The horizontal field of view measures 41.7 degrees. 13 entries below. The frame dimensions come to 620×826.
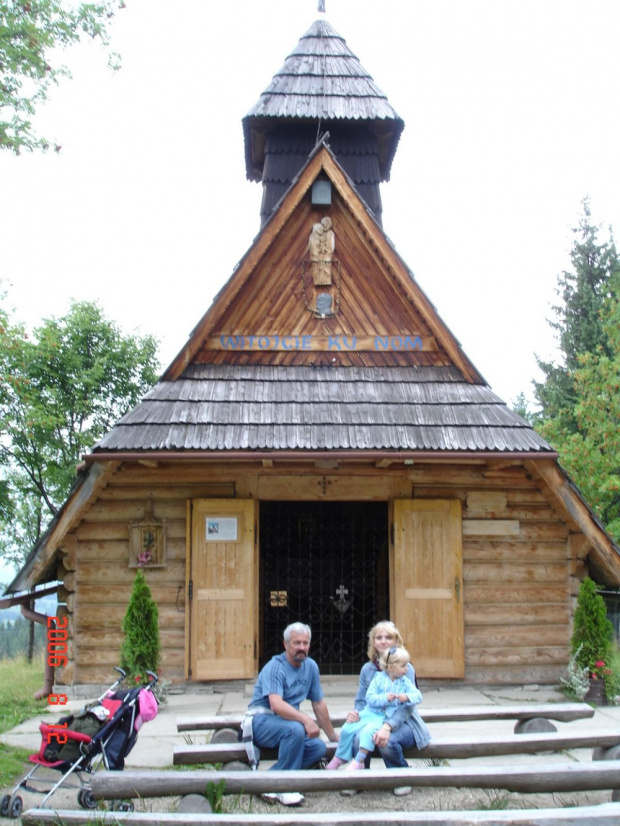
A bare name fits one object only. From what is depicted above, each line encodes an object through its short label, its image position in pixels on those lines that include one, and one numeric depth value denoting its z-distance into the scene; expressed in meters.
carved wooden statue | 9.55
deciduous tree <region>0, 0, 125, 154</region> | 8.50
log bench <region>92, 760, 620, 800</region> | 4.37
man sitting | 4.81
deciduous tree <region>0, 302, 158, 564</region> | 17.72
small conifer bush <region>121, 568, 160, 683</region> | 7.61
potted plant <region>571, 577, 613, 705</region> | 8.09
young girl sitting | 4.78
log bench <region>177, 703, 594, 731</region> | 5.46
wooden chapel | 8.29
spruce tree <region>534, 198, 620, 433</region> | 22.38
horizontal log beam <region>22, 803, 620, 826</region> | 3.98
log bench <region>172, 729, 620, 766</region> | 4.87
